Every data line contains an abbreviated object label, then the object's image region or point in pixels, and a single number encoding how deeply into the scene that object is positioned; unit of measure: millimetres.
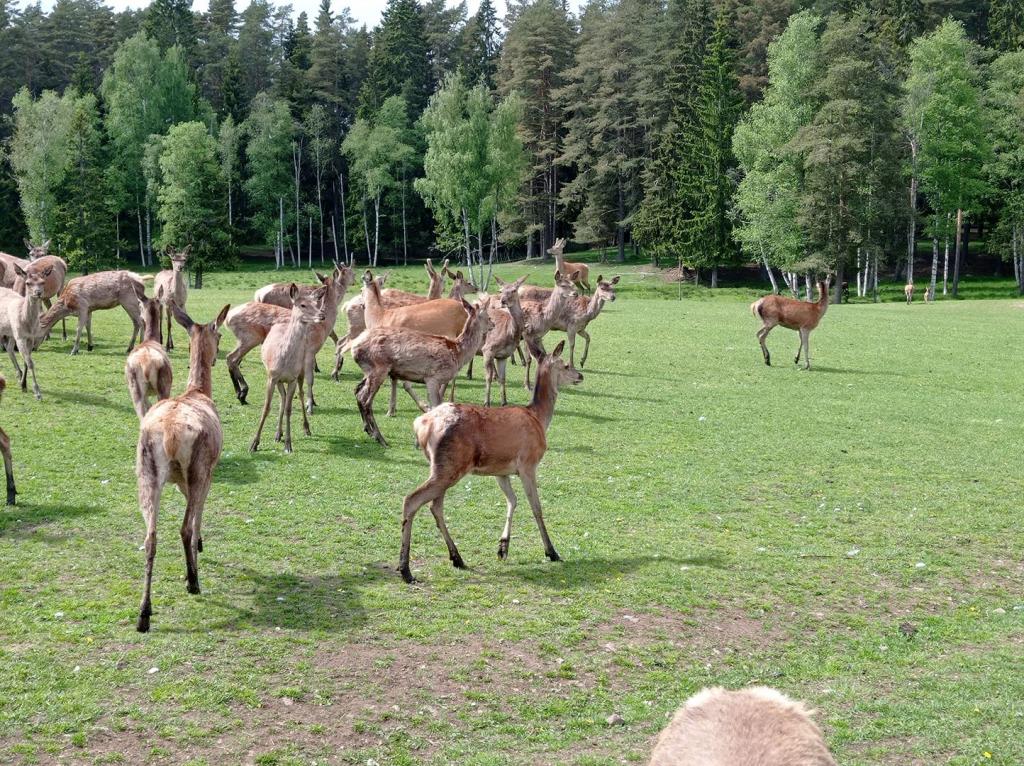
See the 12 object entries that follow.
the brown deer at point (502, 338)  16453
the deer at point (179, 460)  7141
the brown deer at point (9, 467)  9828
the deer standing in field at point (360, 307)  17906
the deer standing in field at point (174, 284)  19969
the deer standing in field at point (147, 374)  10961
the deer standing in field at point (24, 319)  15191
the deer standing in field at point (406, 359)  13688
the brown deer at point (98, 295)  19203
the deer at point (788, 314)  21906
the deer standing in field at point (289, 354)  12867
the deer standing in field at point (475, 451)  8102
